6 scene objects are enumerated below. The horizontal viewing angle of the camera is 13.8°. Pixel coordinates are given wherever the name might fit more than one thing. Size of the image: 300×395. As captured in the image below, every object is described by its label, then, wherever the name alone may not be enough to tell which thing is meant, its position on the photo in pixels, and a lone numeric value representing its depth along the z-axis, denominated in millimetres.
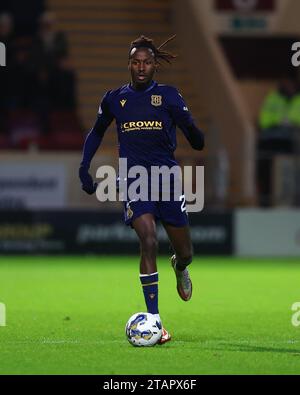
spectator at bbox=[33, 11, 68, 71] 23141
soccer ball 9359
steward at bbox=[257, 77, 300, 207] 22297
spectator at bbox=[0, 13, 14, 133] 22516
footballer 9711
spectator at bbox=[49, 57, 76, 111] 23047
